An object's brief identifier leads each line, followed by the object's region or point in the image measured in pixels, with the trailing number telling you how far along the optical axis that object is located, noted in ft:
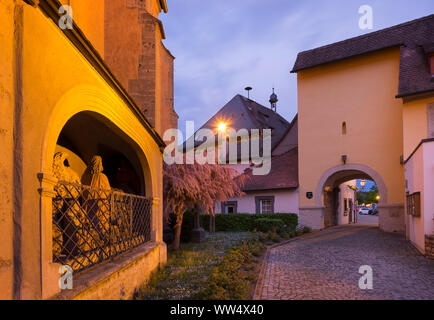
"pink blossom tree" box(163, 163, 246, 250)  31.76
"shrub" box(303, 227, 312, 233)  55.06
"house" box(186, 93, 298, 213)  63.67
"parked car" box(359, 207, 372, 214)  187.75
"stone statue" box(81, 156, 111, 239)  17.11
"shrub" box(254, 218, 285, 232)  50.29
